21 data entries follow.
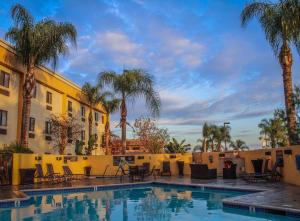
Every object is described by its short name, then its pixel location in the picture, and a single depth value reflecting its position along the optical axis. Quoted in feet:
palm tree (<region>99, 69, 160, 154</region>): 59.08
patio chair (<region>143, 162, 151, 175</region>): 51.25
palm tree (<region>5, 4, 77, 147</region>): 46.08
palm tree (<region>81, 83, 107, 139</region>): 80.60
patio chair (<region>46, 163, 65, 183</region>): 43.28
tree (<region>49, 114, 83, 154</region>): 64.89
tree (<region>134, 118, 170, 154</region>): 89.27
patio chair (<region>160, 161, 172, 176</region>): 53.44
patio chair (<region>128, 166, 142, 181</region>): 45.16
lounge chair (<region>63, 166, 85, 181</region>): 45.93
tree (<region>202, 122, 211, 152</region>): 134.43
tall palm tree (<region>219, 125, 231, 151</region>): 140.95
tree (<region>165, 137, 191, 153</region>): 61.30
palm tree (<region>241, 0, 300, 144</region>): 37.06
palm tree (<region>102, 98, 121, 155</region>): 82.29
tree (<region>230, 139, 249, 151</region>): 178.54
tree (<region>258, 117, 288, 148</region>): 90.11
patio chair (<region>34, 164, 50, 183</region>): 42.32
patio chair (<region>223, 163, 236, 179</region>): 45.37
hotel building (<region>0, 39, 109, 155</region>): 51.61
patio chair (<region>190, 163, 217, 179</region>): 45.34
